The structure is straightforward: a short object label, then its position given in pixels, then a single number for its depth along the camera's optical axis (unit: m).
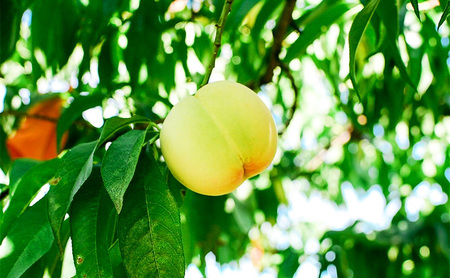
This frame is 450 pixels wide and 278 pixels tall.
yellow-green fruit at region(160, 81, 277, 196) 0.38
